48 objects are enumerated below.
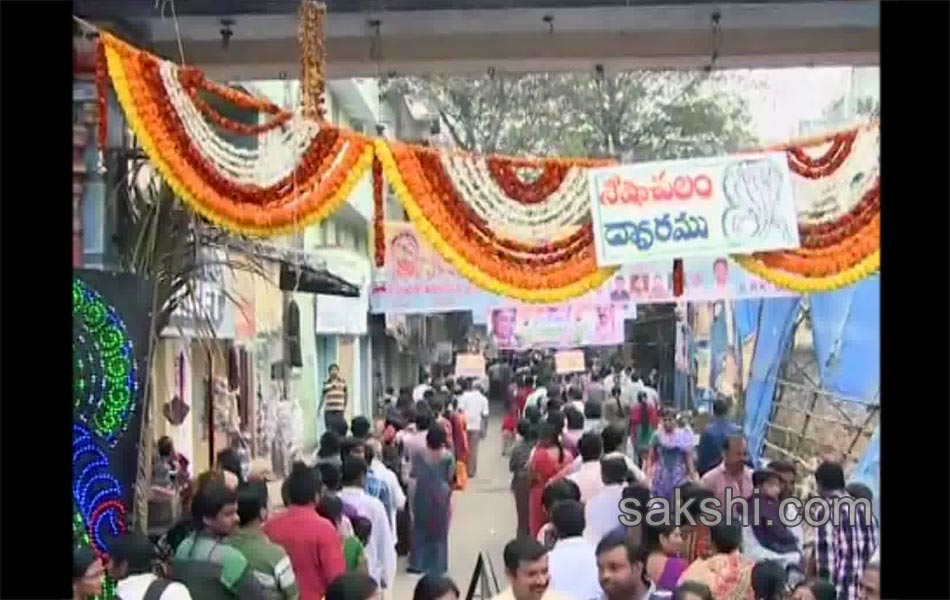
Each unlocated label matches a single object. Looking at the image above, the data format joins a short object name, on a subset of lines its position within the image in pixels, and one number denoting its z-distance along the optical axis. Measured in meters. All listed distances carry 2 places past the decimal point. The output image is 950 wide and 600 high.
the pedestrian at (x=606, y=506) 6.84
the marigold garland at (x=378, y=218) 5.73
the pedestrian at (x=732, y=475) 7.24
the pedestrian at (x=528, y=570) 4.53
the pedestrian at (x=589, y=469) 7.51
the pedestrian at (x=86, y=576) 4.02
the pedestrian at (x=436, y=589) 4.42
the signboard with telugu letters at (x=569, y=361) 19.58
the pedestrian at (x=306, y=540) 5.71
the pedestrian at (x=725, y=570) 5.07
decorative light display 5.30
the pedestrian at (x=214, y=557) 4.81
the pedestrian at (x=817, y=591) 4.83
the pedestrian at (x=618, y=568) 4.76
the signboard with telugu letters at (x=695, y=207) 5.97
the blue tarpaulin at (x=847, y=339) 9.09
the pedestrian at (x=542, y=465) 8.95
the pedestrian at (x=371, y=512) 7.20
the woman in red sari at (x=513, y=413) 19.42
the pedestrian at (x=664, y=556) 5.36
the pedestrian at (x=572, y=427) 10.09
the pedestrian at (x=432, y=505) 9.98
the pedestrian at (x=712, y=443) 10.14
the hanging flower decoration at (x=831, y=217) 5.96
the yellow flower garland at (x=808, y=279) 6.17
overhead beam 6.99
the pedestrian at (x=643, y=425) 14.11
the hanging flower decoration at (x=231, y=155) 4.65
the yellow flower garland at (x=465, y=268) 5.79
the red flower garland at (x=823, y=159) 5.98
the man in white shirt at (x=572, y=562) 5.39
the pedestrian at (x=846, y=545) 5.81
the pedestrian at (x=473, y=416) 17.08
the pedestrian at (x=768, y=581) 4.97
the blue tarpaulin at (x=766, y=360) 11.65
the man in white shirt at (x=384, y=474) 8.54
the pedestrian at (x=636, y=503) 6.27
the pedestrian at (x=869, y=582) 4.37
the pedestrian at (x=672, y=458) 10.64
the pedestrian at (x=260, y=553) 4.95
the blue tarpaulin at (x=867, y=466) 7.81
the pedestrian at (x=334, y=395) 14.95
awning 11.30
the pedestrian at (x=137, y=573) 4.21
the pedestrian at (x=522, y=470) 10.02
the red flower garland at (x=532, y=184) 6.07
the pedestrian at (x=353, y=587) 4.39
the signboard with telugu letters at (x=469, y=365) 19.02
